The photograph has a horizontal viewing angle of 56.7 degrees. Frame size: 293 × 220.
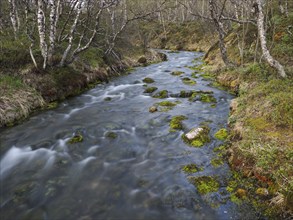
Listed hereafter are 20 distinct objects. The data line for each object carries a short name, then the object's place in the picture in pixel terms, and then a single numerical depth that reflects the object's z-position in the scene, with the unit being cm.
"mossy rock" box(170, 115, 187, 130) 913
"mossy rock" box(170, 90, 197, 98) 1292
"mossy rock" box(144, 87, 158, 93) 1405
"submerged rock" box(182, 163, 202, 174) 660
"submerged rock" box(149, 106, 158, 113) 1097
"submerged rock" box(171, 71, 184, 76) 1812
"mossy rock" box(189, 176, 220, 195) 581
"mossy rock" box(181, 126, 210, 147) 789
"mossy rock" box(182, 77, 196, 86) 1532
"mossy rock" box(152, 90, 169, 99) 1307
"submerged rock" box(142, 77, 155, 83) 1636
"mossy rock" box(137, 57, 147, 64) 2334
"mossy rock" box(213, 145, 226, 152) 743
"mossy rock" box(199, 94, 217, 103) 1199
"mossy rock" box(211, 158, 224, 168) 672
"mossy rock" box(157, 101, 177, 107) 1156
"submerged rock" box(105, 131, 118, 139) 873
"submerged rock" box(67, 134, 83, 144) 836
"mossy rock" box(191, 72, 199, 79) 1692
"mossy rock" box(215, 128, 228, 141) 808
